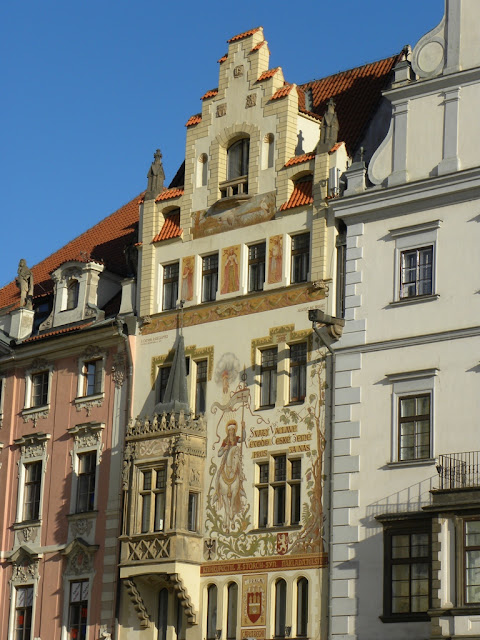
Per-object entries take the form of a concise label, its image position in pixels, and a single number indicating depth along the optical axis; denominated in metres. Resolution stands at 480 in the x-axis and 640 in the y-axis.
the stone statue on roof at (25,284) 45.84
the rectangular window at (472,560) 31.38
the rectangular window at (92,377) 42.22
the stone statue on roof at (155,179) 42.22
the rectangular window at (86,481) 41.34
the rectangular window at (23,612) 41.69
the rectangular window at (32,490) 42.84
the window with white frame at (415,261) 35.19
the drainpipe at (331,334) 35.81
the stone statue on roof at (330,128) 38.22
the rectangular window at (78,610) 40.19
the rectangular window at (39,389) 43.75
